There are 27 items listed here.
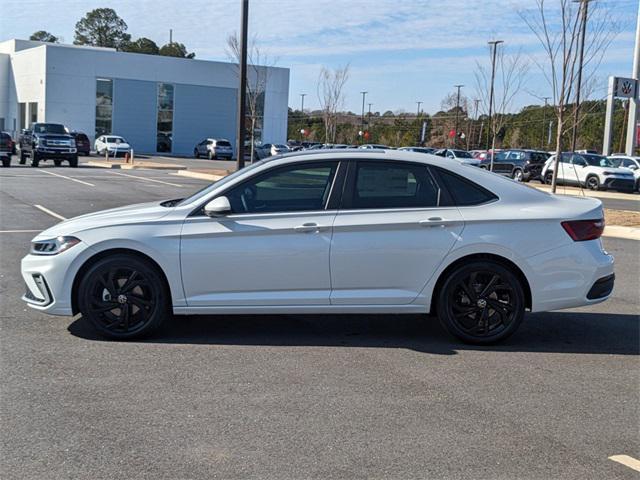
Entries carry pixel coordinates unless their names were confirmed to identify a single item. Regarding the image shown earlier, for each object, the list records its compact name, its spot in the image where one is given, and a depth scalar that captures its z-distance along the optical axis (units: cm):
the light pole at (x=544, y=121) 7176
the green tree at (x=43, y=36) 11456
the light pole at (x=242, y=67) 2331
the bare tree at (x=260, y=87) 6106
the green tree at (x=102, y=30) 10688
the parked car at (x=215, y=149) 5766
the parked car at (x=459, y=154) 3788
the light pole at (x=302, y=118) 9322
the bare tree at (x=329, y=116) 4633
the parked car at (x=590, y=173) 3238
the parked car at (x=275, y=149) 5049
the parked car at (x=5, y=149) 3281
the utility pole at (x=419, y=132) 7118
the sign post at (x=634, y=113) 3219
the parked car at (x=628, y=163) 3368
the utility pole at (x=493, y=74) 3756
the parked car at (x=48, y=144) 3494
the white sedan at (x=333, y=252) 604
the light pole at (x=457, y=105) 6773
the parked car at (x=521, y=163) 3734
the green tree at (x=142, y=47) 10400
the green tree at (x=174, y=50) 10731
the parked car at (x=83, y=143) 4984
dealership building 5816
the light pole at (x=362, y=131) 7150
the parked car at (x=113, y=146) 5244
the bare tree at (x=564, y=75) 1731
